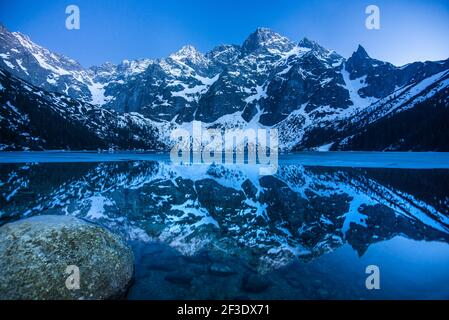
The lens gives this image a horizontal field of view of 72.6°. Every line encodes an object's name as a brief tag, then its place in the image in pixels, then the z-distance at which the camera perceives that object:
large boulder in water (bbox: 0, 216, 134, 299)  9.57
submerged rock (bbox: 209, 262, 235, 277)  13.52
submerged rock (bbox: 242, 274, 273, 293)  11.98
